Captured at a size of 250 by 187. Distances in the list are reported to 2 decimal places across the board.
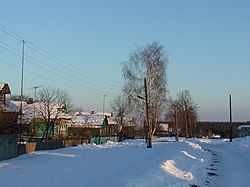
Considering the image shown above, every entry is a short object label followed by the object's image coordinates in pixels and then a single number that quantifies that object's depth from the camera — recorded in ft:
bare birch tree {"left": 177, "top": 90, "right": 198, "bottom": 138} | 300.13
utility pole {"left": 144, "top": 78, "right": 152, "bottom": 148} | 130.59
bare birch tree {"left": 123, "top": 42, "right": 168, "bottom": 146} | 157.07
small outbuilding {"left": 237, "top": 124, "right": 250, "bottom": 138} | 276.87
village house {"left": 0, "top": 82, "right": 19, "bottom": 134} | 85.21
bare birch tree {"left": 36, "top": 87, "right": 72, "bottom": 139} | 163.04
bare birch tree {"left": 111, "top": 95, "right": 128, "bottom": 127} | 255.85
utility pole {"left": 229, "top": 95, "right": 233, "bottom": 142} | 190.76
